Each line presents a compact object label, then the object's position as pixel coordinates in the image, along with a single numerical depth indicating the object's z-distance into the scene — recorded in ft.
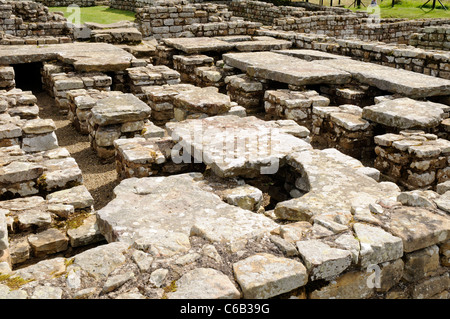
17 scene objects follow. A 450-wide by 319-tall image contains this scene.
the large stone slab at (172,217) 10.95
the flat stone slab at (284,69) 28.99
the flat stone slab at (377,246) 10.32
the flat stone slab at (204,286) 8.77
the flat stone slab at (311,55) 35.81
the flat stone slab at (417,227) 10.88
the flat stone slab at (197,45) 39.70
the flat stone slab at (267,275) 9.03
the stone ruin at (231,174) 9.87
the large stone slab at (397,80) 25.50
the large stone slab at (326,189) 13.48
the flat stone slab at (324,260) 9.78
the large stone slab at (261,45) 40.83
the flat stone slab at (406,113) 21.56
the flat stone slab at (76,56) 32.42
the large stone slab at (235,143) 16.12
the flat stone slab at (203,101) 23.76
